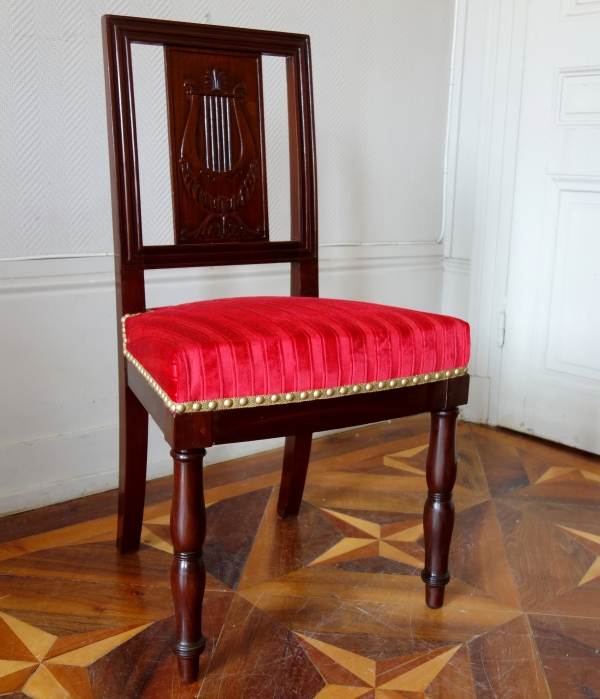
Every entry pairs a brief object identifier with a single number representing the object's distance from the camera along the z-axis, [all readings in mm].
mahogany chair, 1062
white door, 2035
